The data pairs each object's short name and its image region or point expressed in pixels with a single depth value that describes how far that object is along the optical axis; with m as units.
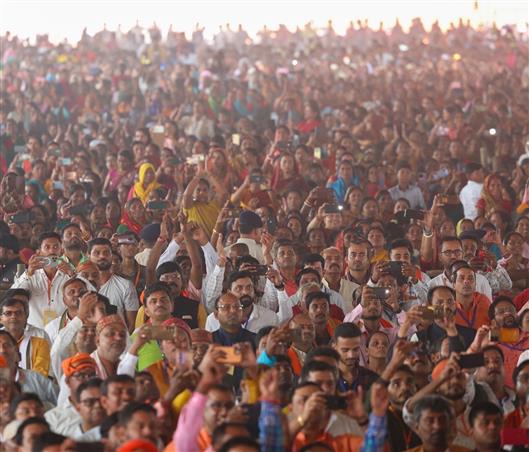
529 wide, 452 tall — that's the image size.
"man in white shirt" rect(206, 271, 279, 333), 18.81
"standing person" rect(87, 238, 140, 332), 19.83
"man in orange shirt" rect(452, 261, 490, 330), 19.35
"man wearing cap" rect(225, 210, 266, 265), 22.15
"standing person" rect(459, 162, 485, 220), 27.12
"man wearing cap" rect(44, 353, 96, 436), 14.72
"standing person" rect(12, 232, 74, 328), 19.66
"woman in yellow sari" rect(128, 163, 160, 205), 27.22
